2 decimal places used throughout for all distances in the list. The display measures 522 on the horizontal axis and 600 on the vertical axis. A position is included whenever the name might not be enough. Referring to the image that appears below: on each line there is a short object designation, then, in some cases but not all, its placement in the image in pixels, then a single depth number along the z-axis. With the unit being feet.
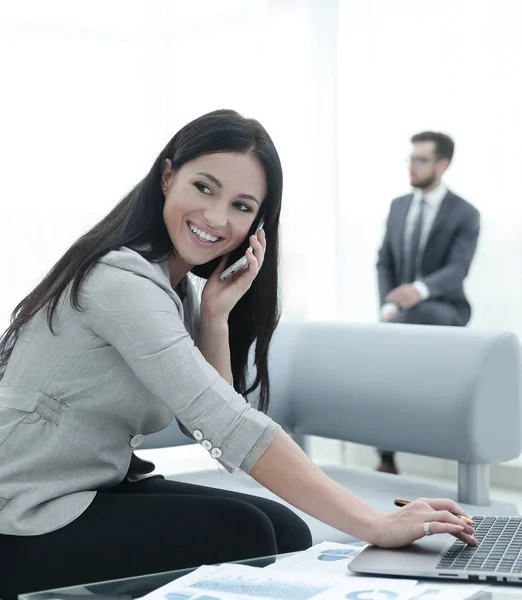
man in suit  16.95
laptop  7.96
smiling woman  8.65
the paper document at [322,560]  8.26
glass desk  8.13
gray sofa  11.48
